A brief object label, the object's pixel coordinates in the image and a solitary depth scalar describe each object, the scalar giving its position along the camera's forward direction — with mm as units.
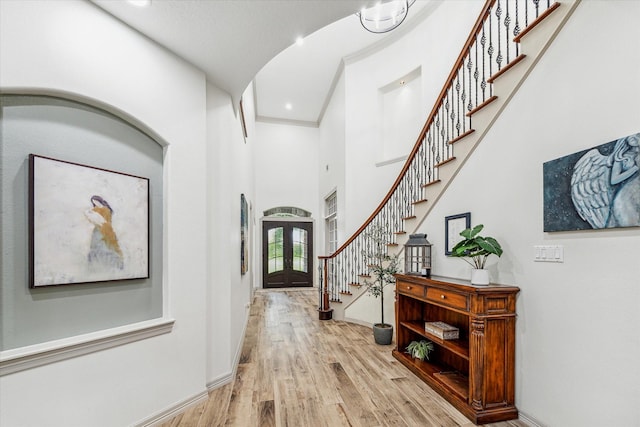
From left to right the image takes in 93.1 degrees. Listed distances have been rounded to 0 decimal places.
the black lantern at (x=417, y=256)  3256
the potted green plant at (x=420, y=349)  3170
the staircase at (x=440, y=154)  2213
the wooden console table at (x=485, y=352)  2229
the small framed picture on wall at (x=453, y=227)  2896
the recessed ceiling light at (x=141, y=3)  1835
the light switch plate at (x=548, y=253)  1970
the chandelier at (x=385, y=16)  4168
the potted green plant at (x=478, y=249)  2316
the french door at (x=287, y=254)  9141
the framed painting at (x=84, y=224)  1665
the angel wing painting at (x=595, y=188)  1572
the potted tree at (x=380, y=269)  4035
